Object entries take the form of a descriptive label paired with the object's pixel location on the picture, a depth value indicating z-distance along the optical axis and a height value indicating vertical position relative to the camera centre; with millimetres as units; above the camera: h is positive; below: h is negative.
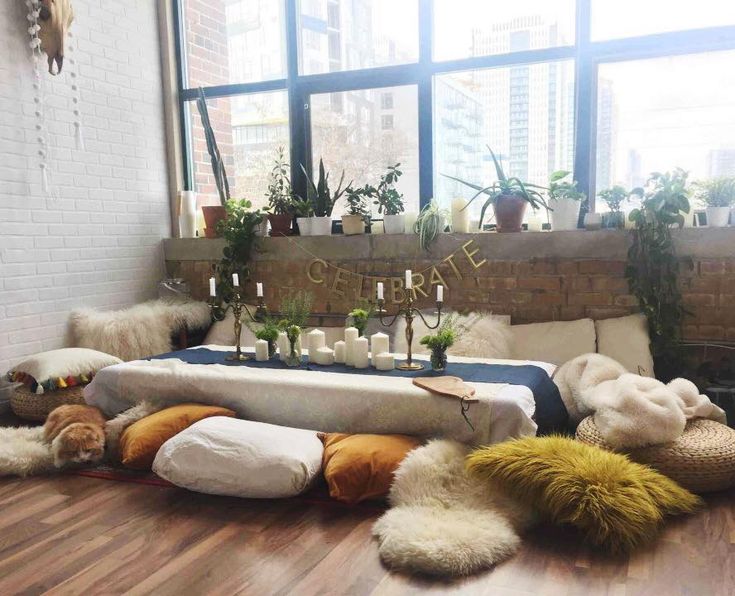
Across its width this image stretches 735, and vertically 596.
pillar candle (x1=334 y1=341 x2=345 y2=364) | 3404 -685
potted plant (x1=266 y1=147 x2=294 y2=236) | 4820 +135
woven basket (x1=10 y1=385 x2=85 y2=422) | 3826 -1031
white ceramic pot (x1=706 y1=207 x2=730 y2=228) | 3680 -7
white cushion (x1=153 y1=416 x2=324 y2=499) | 2684 -996
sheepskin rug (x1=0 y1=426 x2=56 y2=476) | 3127 -1117
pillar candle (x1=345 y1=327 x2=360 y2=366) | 3318 -628
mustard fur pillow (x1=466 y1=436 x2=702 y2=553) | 2279 -991
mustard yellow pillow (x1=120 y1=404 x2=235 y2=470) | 3031 -973
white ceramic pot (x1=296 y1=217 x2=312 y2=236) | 4734 -21
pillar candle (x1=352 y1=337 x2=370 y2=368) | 3293 -663
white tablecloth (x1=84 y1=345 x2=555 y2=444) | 2740 -823
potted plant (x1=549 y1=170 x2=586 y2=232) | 4023 +93
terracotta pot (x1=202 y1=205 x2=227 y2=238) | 5070 +53
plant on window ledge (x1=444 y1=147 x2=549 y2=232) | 4148 +118
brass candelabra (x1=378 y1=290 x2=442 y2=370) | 3195 -562
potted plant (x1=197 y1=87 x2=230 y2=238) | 5074 +366
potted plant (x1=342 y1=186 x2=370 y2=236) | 4598 +51
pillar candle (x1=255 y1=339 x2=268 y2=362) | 3537 -695
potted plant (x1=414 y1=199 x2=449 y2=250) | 4301 -41
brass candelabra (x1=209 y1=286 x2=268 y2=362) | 3573 -593
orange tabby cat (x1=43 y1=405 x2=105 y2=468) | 3135 -1022
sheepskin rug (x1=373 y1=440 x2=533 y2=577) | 2148 -1075
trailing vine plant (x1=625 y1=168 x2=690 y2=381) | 3635 -289
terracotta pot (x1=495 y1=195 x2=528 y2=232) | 4148 +46
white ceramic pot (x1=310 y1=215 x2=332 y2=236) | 4715 -24
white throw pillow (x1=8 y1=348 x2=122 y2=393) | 3838 -851
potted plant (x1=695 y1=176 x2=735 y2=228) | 3660 +93
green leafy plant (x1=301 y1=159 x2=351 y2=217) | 4742 +189
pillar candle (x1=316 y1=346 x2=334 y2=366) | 3410 -707
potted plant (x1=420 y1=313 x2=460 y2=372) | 3117 -600
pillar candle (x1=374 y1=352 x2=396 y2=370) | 3215 -693
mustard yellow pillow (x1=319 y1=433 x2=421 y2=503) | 2643 -1011
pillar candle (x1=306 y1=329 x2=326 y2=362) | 3457 -644
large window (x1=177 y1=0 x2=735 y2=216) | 3961 +903
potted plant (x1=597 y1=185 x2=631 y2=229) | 3920 +77
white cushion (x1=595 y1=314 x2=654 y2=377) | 3670 -723
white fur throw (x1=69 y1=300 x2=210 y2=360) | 4336 -702
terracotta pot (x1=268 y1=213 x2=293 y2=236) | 4809 -4
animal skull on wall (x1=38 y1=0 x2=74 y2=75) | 4117 +1269
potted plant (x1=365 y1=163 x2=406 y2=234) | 4508 +122
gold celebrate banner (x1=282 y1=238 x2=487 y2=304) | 4280 -392
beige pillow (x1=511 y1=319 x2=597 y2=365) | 3811 -731
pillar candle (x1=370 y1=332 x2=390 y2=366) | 3281 -621
